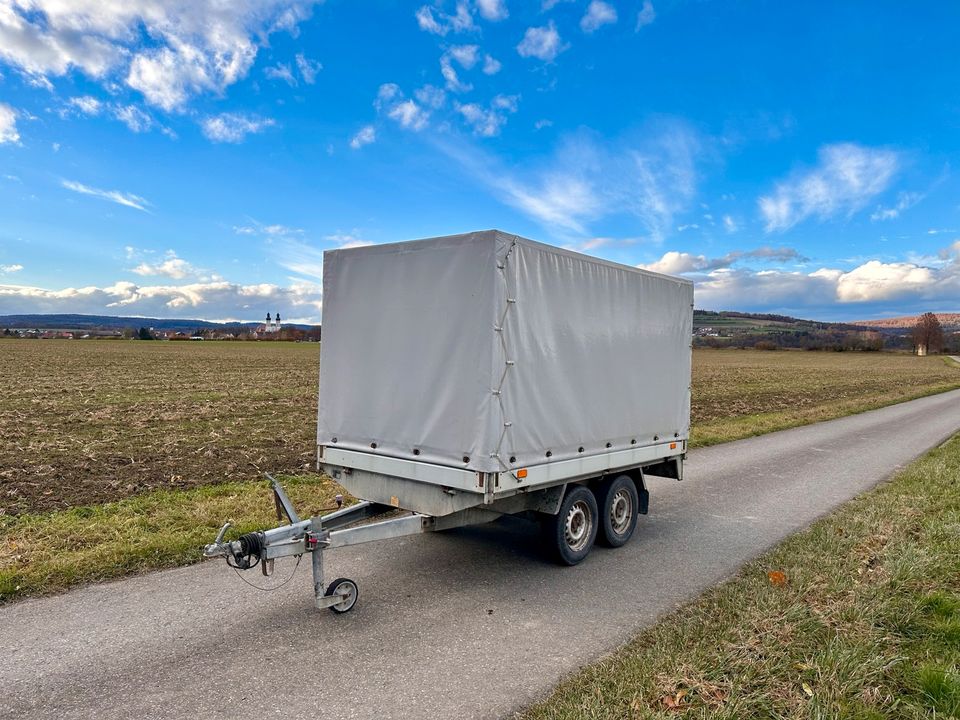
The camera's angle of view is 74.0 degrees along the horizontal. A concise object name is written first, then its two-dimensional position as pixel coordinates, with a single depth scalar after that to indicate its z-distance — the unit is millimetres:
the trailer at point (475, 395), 5477
